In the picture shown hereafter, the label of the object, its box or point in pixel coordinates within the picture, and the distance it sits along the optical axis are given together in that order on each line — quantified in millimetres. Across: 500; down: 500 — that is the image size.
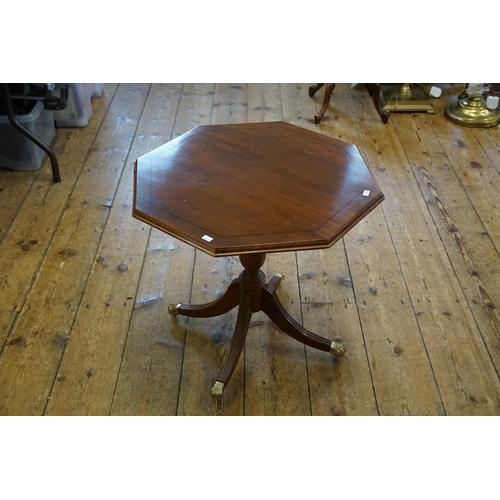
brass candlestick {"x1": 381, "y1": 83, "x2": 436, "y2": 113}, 3678
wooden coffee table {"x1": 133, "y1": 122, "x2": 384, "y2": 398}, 1646
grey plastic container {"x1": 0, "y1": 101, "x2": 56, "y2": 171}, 3008
